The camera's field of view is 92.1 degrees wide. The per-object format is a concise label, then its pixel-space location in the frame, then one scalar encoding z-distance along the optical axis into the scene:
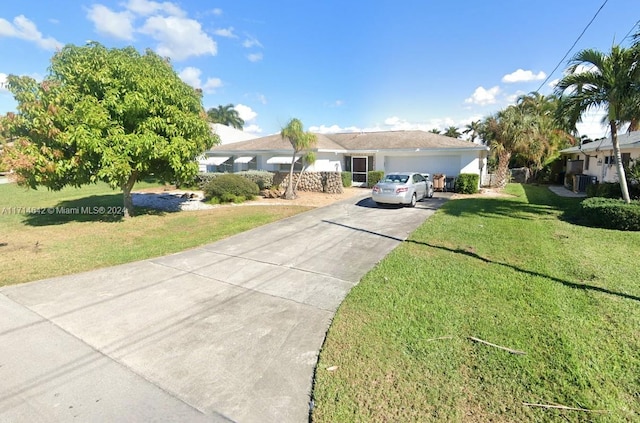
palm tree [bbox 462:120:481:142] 49.34
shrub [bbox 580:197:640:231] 8.40
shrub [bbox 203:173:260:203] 15.37
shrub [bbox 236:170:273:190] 18.70
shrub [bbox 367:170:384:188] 20.67
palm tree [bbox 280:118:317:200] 14.98
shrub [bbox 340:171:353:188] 21.00
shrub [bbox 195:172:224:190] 19.48
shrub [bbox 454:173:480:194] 17.39
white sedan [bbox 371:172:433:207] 12.68
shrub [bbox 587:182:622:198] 12.09
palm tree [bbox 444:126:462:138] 54.50
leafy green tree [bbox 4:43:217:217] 8.85
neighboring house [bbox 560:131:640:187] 14.99
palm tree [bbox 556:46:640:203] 9.21
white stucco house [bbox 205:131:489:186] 19.19
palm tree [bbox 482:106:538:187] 19.95
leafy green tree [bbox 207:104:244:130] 52.19
